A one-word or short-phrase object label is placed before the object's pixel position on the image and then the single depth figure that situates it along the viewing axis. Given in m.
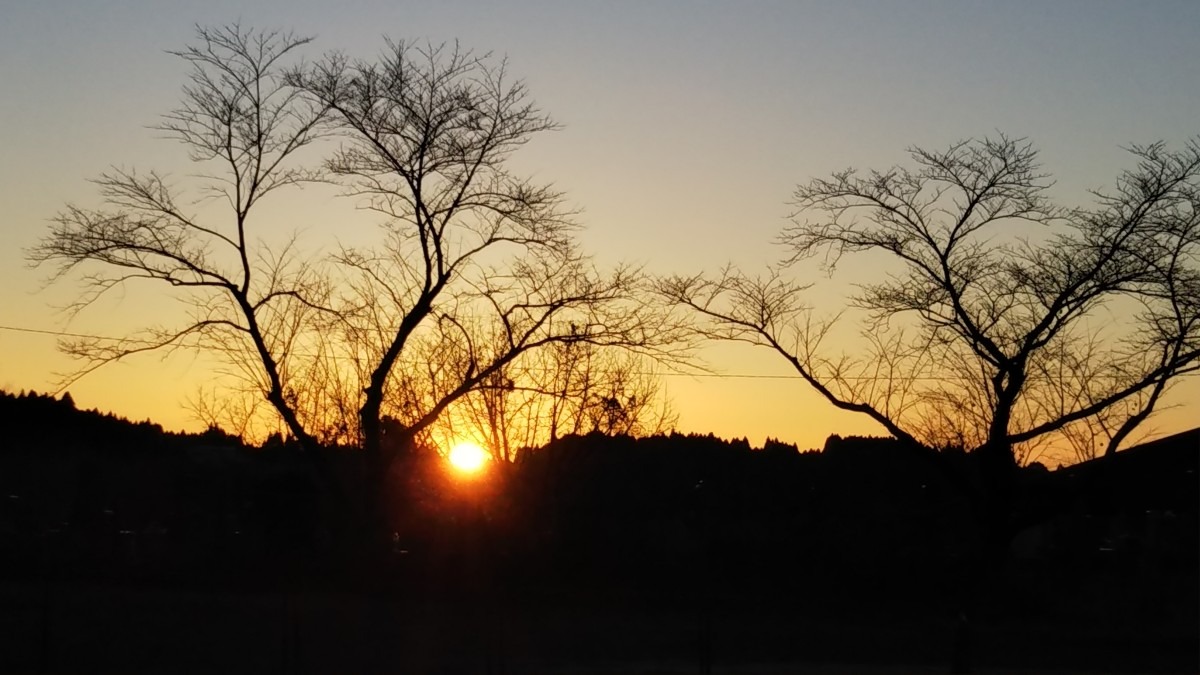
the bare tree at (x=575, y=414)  30.70
